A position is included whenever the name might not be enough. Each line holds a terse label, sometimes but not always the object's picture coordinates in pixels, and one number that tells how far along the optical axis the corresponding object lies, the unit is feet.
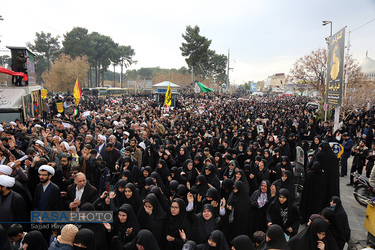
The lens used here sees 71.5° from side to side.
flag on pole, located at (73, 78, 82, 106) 43.03
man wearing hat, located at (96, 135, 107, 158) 19.97
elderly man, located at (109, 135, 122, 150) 20.66
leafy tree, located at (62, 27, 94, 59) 139.64
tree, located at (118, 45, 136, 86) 176.69
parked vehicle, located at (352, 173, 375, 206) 19.06
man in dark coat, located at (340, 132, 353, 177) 25.45
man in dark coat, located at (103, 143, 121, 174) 18.81
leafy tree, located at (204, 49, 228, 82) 177.58
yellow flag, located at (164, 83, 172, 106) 46.06
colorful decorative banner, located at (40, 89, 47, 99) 44.82
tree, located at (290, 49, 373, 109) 58.01
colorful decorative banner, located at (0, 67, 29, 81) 34.47
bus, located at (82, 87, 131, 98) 106.56
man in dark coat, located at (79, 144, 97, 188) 16.30
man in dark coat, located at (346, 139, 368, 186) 22.96
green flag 72.51
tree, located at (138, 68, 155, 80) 288.51
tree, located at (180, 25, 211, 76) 134.10
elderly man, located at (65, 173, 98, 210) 12.13
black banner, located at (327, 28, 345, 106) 29.04
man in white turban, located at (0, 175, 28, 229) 10.35
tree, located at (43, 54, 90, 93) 109.29
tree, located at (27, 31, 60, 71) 146.10
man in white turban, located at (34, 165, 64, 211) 11.62
